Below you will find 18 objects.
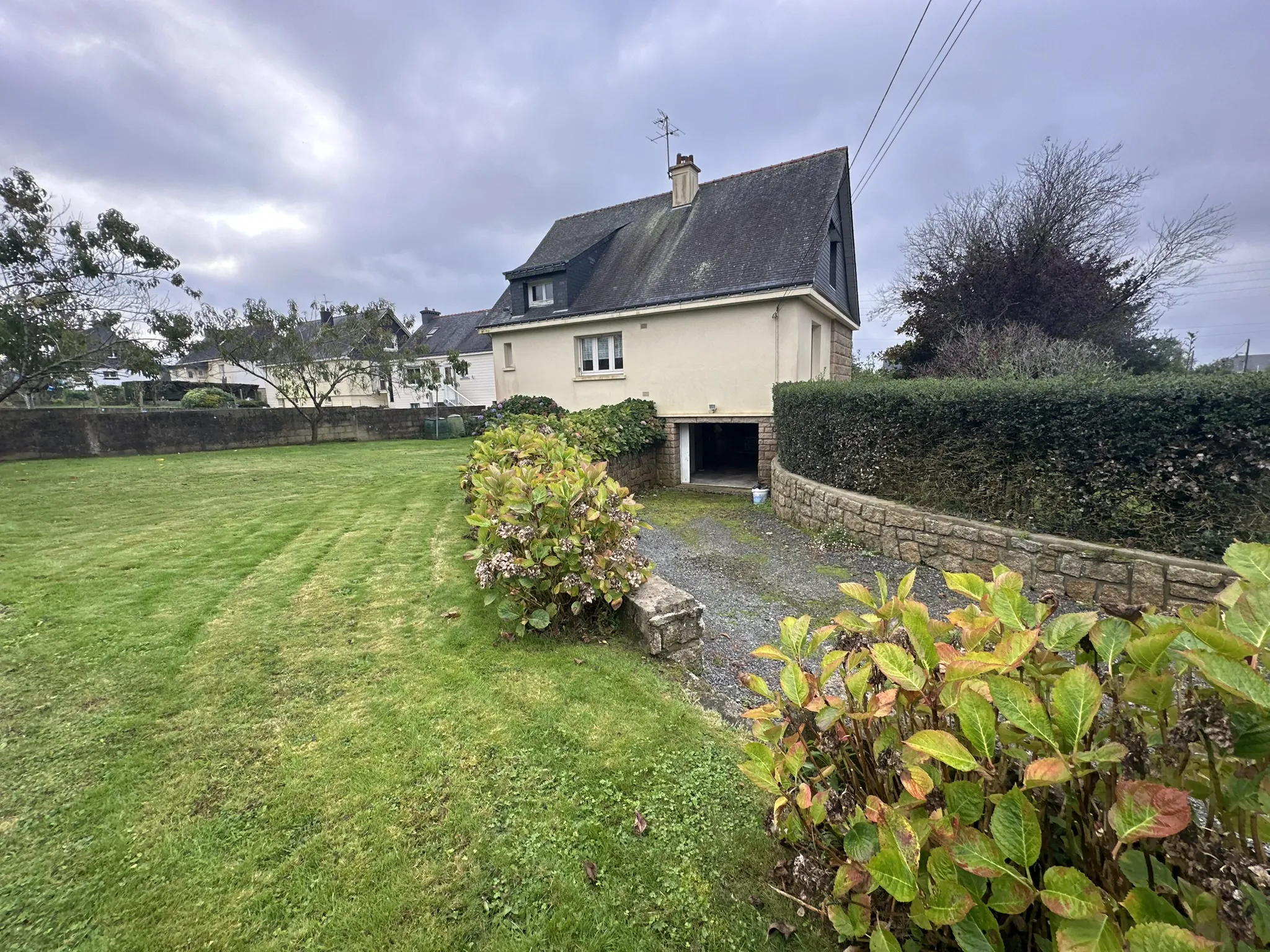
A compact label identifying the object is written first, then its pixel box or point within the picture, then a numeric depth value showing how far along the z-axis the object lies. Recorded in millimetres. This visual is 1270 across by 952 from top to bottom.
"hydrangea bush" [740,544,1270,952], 856
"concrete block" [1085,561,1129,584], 4484
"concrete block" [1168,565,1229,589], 4043
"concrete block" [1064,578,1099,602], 4648
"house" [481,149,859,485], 11633
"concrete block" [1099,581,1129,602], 4477
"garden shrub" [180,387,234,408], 24317
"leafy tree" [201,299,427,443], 18000
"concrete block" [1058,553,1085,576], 4715
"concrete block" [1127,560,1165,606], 4305
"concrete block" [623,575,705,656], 3365
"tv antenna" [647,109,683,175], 15508
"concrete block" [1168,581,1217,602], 4125
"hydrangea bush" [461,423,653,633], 3330
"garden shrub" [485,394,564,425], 12460
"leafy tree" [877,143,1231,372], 14195
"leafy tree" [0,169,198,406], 10180
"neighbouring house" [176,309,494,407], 28078
